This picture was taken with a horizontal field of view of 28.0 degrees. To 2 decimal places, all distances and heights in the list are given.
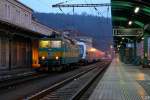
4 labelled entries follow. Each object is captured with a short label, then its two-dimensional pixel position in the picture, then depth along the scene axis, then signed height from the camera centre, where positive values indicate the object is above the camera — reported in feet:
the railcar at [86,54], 142.84 +0.39
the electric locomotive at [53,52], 83.56 +0.77
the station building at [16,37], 86.19 +5.81
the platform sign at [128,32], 108.14 +8.36
